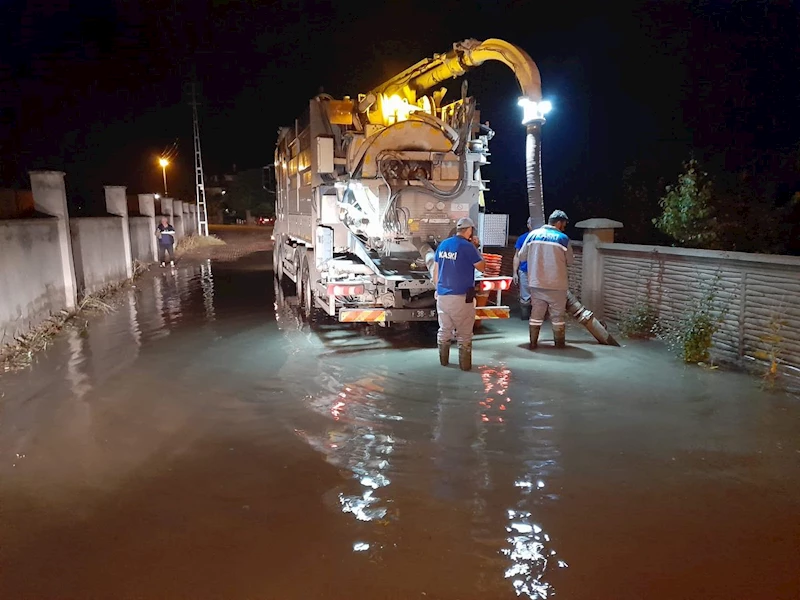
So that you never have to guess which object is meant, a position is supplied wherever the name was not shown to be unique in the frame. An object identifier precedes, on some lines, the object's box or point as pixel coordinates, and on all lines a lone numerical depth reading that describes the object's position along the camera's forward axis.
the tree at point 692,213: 9.63
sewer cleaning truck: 8.20
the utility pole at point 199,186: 32.69
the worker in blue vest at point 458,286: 6.74
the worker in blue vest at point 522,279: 8.43
